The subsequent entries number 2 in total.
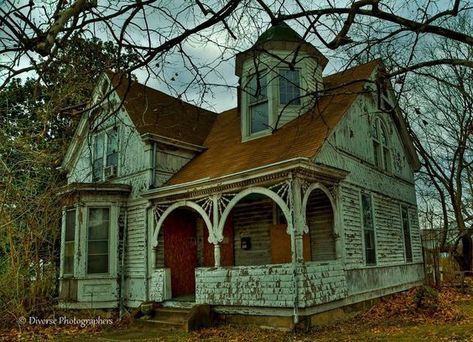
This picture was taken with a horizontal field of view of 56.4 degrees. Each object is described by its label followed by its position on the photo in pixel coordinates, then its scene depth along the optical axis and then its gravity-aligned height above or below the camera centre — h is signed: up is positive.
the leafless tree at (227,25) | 3.48 +1.96
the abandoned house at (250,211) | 10.09 +1.23
